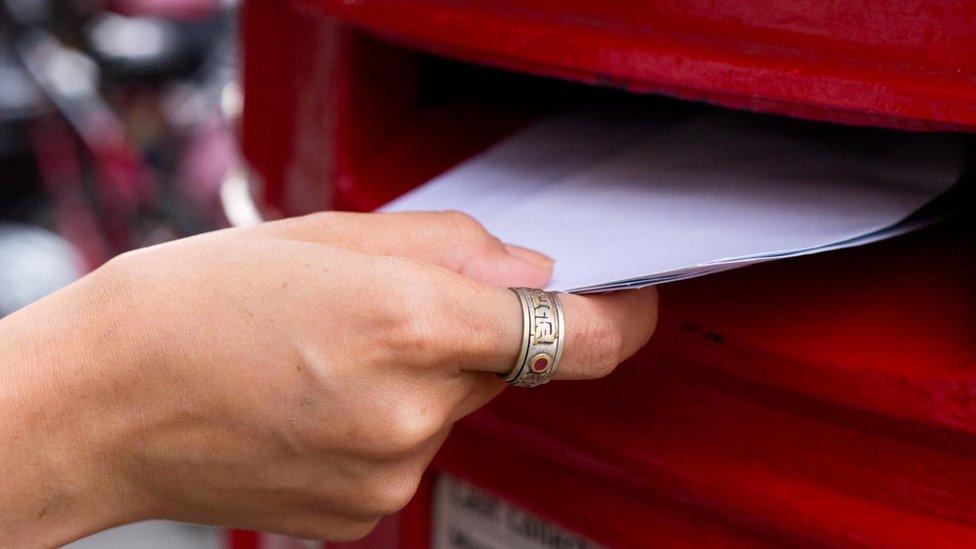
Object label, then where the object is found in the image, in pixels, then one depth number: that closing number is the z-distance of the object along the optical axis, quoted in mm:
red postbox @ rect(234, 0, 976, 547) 496
